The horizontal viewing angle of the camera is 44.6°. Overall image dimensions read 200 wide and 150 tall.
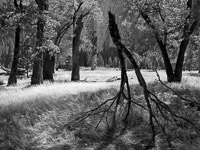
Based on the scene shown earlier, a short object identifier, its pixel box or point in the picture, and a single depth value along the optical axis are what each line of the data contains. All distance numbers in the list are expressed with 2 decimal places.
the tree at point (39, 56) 16.45
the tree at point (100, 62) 128.12
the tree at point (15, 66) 21.88
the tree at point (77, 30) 22.05
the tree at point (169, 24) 12.04
